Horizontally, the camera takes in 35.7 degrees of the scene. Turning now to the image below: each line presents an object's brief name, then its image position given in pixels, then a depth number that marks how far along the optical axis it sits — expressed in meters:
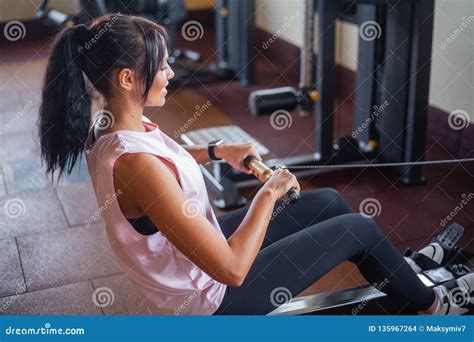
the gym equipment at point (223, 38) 3.82
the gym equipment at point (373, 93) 2.43
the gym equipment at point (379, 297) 1.66
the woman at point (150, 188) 1.25
